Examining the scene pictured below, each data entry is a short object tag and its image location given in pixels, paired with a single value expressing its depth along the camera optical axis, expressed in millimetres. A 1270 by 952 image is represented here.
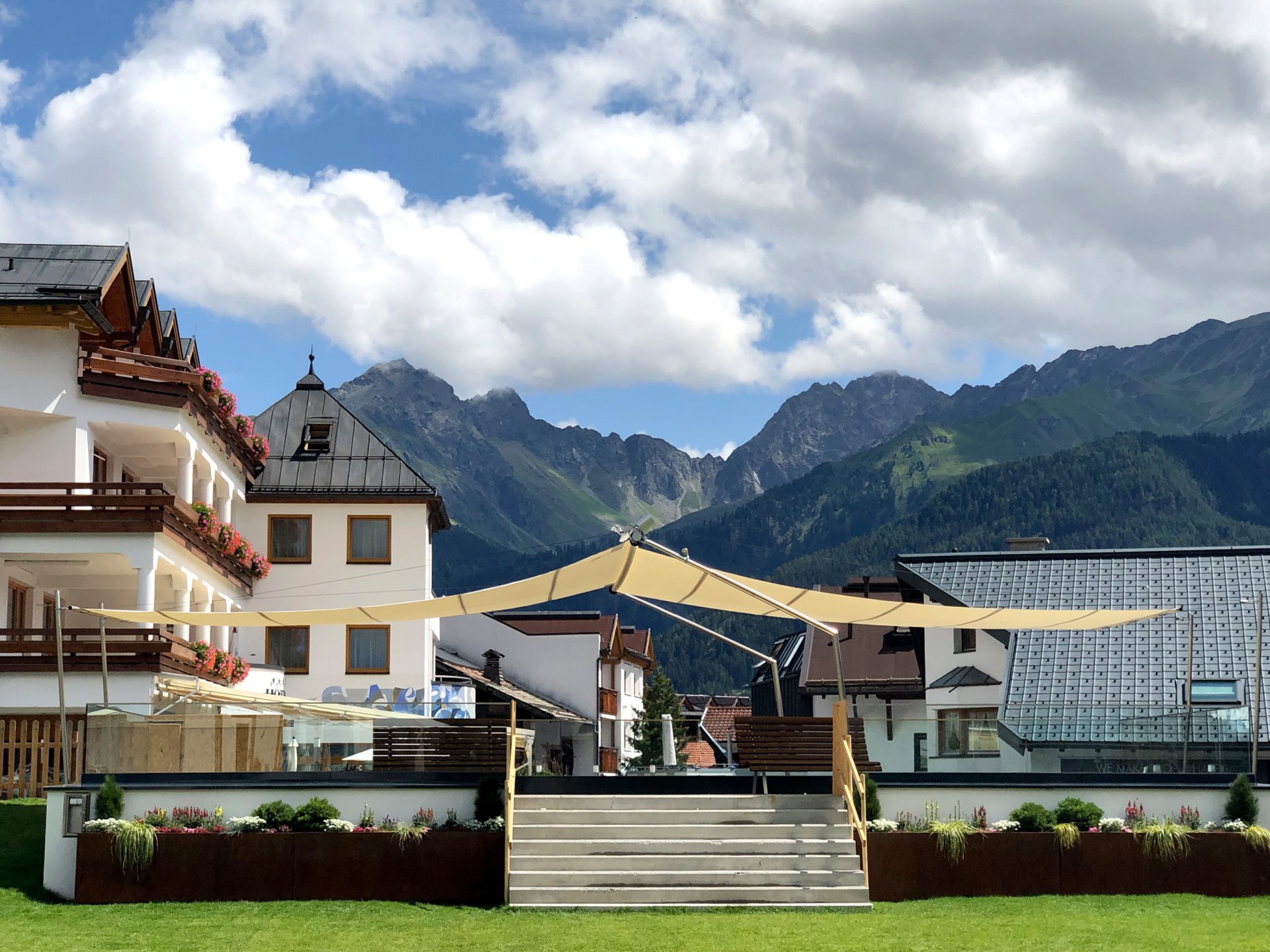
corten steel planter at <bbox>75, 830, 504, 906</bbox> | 16266
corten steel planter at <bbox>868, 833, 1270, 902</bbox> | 16719
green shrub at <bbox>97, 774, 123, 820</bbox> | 16750
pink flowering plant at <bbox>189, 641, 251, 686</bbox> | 27172
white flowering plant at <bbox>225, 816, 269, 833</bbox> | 16609
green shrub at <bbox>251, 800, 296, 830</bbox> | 16656
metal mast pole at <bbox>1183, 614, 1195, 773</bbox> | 18422
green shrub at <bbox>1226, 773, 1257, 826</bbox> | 17516
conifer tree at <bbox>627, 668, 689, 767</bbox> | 21609
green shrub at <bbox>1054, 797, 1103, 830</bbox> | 17203
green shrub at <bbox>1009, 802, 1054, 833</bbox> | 17062
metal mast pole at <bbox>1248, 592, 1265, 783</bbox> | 18516
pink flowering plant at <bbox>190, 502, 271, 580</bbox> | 29422
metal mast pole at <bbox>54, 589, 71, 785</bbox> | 17797
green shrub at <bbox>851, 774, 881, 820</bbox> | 17312
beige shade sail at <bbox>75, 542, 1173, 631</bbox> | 18406
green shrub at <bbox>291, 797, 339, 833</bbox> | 16656
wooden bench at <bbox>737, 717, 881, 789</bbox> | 18328
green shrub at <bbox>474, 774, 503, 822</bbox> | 16969
